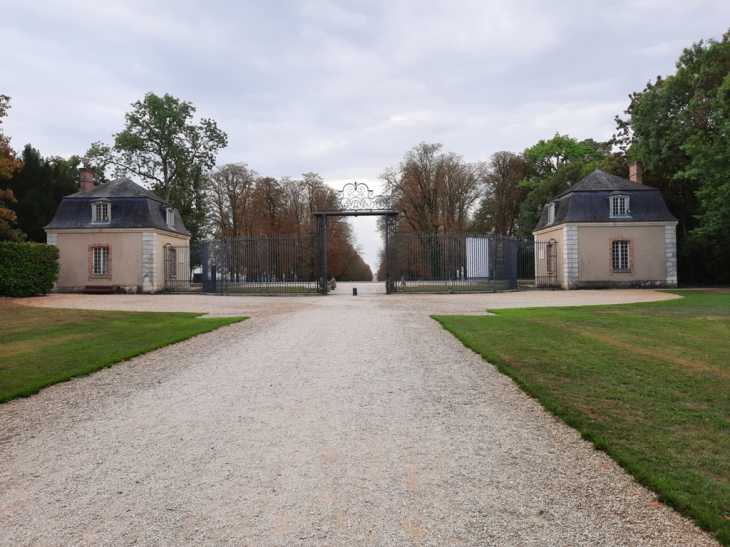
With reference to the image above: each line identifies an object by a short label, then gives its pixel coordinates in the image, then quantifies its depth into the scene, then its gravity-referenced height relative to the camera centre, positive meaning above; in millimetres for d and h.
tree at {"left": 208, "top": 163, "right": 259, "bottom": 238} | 43875 +6665
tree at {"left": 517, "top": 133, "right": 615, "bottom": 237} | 36188 +7591
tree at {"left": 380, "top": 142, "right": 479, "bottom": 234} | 41094 +6771
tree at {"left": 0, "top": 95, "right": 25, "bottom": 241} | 20078 +4599
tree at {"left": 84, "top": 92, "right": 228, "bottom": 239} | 35312 +9007
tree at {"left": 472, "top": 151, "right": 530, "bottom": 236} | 42156 +6469
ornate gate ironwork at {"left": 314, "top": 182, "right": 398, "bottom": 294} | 22614 +2741
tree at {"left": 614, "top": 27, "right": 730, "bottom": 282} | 22609 +6089
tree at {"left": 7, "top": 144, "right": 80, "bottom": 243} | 32188 +5902
